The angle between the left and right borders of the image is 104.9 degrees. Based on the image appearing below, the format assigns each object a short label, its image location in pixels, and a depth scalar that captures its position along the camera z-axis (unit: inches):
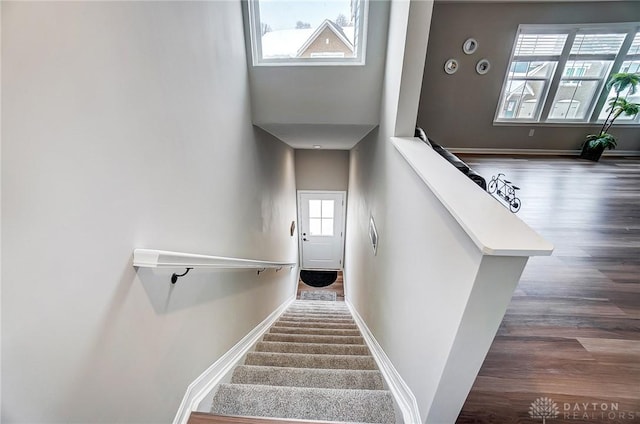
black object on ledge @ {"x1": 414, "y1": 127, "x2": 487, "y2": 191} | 60.8
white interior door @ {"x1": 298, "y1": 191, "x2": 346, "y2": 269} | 208.2
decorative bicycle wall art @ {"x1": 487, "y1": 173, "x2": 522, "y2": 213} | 95.0
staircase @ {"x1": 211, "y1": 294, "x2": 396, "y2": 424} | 52.4
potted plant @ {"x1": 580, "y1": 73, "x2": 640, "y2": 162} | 154.2
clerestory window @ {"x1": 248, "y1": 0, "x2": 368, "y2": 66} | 85.1
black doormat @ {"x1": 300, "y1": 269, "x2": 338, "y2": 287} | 232.5
